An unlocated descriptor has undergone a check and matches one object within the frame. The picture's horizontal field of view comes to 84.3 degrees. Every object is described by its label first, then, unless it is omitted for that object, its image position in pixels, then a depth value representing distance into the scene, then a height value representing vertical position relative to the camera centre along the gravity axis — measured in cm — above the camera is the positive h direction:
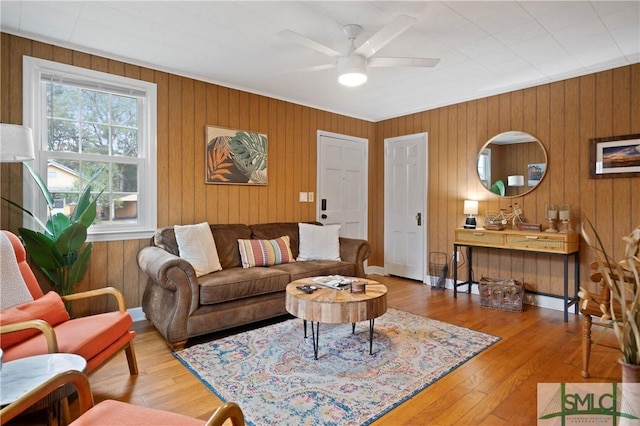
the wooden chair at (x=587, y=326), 231 -77
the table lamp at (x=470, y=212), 445 -1
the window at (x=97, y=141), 302 +64
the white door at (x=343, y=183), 515 +42
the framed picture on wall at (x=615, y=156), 345 +56
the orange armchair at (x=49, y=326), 182 -69
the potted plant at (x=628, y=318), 84 -25
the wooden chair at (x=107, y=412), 119 -75
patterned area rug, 200 -110
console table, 355 -35
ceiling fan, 252 +118
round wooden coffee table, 247 -68
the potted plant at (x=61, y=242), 267 -25
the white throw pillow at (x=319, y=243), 417 -39
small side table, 140 -71
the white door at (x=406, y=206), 520 +7
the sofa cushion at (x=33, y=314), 187 -60
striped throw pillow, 373 -46
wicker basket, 386 -92
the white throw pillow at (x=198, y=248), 328 -36
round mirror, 409 +58
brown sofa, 279 -67
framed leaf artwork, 397 +63
